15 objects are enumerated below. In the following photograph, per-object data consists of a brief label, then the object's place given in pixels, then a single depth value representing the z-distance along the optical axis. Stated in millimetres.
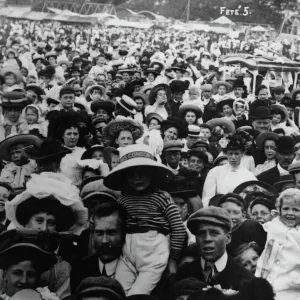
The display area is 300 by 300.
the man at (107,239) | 4191
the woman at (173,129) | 7402
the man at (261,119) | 8359
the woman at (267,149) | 7027
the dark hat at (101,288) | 3406
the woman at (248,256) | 4430
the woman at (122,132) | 6332
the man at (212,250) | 3938
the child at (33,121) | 7707
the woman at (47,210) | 4359
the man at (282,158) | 6675
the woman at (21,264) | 3768
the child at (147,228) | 4129
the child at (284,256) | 4172
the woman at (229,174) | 6137
